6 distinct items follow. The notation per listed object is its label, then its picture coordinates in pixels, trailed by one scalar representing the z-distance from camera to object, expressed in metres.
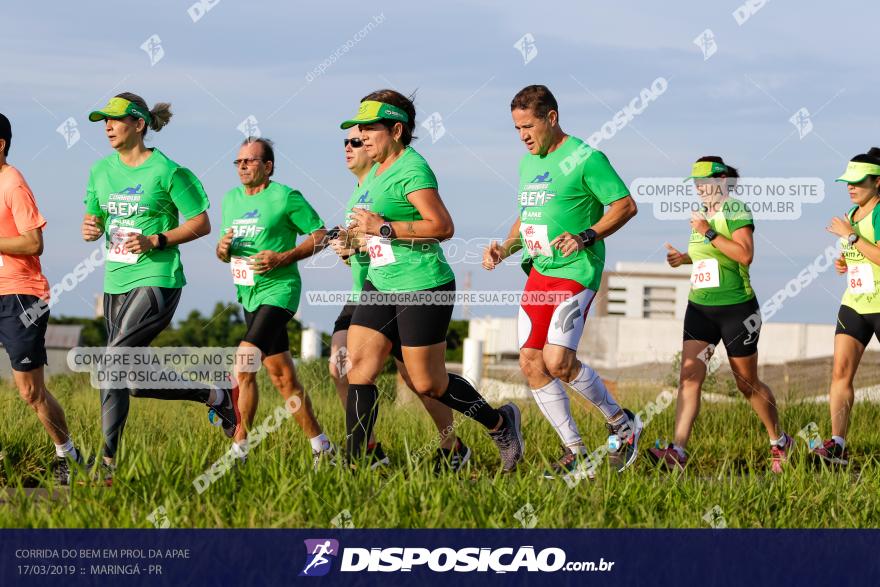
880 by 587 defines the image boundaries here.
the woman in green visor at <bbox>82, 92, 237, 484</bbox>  13.55
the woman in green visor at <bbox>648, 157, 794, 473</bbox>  15.36
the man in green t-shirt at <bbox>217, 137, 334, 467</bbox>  14.39
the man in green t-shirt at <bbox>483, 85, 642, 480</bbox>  13.18
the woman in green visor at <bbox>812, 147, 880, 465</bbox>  16.00
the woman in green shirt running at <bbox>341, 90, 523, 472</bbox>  12.45
